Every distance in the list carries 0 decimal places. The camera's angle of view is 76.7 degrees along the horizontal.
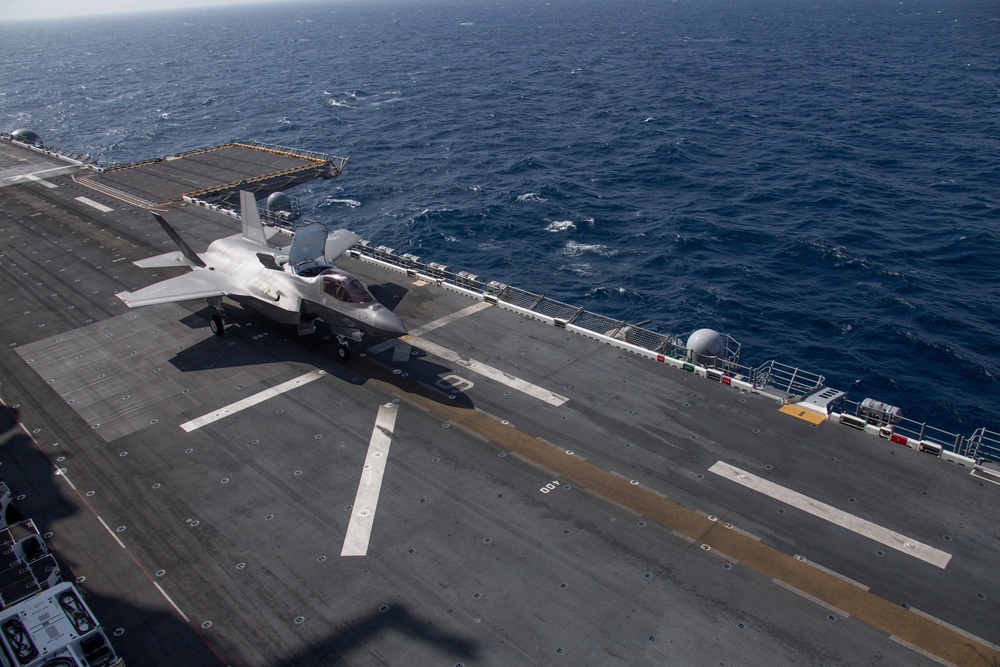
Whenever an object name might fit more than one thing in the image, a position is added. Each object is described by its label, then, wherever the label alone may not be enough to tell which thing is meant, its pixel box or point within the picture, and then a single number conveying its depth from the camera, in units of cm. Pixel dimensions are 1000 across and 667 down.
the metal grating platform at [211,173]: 5984
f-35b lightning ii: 3023
